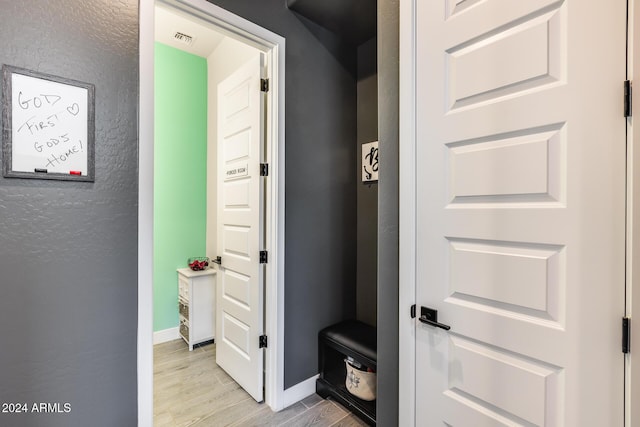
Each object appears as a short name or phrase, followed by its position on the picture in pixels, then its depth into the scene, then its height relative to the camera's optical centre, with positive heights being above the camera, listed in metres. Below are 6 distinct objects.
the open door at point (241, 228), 2.11 -0.13
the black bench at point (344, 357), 1.88 -1.05
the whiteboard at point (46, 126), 1.15 +0.35
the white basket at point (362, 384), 1.86 -1.10
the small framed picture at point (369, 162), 2.39 +0.41
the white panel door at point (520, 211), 0.82 +0.00
